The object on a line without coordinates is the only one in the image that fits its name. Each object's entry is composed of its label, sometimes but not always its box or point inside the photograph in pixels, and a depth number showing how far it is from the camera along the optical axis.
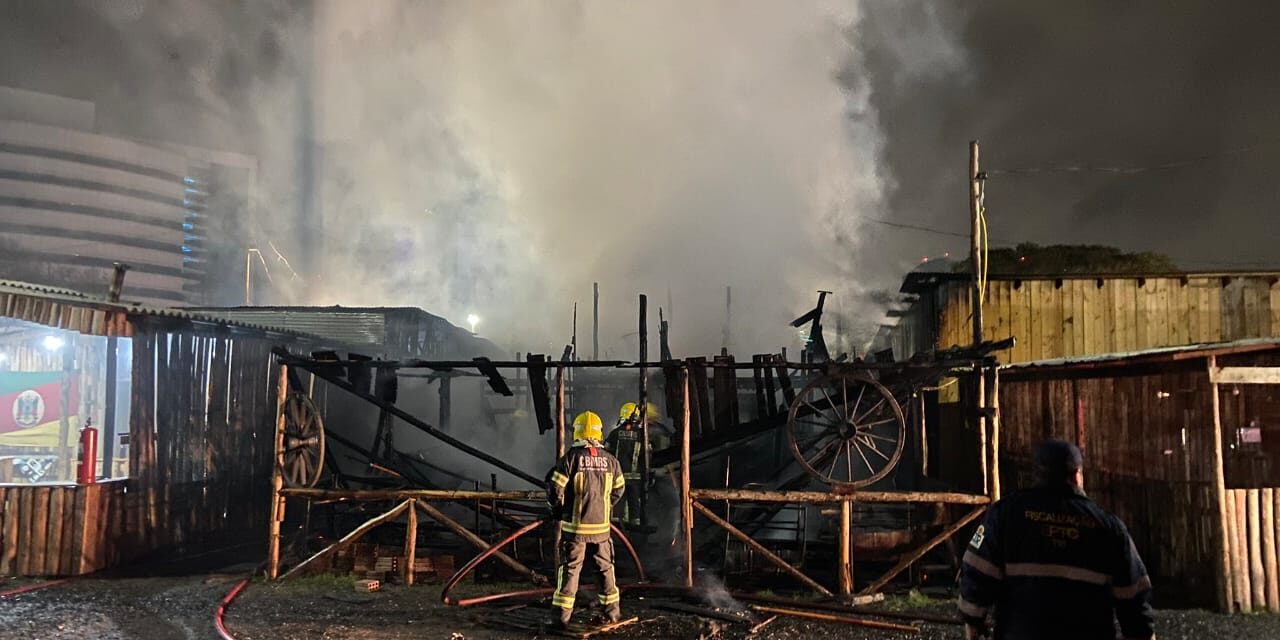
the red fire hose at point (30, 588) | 9.19
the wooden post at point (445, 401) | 19.77
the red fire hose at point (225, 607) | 7.56
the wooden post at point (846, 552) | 8.81
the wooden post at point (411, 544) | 9.54
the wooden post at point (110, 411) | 11.82
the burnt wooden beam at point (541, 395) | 9.84
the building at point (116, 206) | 87.44
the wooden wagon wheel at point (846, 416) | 9.25
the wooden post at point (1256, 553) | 8.32
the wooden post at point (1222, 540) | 8.23
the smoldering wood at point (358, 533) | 9.48
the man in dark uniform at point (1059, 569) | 3.71
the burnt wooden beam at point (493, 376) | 9.46
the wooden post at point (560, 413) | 9.02
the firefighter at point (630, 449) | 12.48
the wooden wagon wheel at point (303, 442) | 10.20
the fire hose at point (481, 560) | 8.57
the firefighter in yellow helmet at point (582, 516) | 7.57
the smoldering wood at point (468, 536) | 9.28
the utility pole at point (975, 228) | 13.79
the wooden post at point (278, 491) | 9.72
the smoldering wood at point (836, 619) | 7.65
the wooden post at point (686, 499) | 8.96
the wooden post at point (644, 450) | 10.75
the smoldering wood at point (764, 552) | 8.83
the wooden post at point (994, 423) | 8.84
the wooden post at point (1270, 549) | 8.34
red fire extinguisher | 10.57
